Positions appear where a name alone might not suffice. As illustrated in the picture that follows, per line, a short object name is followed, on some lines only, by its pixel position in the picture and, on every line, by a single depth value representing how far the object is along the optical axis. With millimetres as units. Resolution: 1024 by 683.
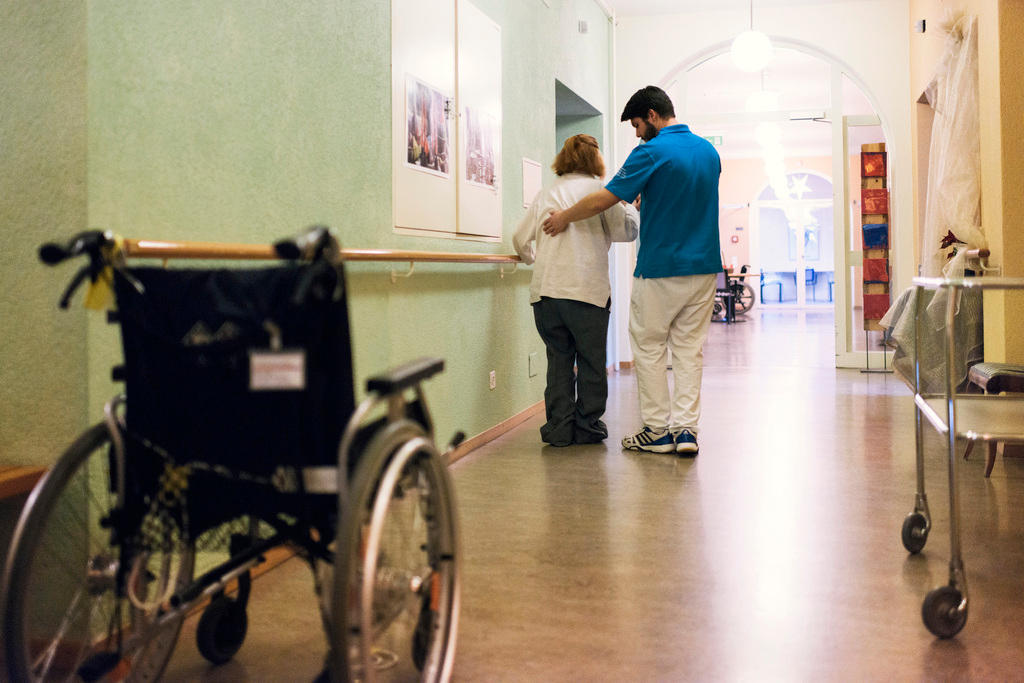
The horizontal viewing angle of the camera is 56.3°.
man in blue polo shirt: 4340
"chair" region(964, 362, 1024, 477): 3834
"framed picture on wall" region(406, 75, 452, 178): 3830
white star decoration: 20031
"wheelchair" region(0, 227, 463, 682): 1443
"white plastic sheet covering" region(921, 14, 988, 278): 4898
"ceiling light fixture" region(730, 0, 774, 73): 6793
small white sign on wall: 5625
